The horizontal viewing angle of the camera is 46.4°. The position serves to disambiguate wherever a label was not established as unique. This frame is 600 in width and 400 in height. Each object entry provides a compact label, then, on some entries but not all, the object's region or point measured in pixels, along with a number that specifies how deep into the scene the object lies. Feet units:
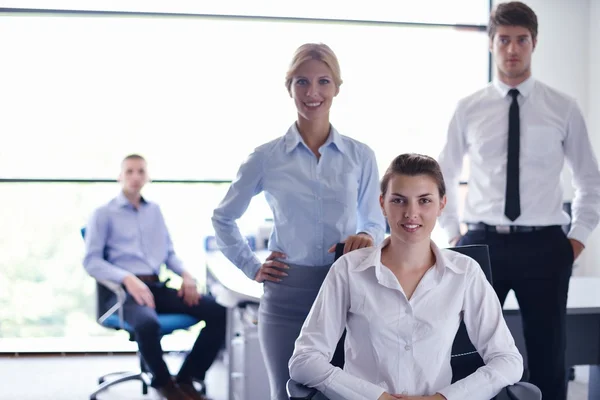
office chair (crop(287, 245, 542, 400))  6.73
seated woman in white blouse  6.07
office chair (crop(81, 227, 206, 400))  12.16
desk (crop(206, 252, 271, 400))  10.00
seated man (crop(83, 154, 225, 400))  12.03
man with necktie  8.10
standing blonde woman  6.92
